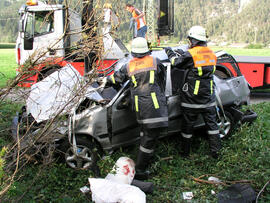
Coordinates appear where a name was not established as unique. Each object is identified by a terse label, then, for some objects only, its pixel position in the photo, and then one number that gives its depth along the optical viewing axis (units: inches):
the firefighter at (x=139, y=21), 381.4
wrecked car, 154.3
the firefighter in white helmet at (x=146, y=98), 151.9
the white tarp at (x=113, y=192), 124.6
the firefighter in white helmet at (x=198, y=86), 170.2
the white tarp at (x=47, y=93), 145.5
